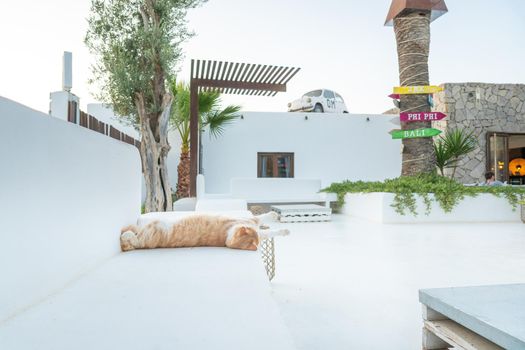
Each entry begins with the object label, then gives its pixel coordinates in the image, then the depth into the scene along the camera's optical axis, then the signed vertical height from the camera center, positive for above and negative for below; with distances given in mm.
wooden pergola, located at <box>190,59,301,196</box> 6441 +2125
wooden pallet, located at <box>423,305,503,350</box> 934 -445
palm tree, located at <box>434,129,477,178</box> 8637 +904
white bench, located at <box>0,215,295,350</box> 827 -380
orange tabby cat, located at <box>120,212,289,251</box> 1974 -294
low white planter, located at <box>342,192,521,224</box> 6031 -499
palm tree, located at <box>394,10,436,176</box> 6207 +2079
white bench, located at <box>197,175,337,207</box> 7578 -170
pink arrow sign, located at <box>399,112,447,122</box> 6102 +1226
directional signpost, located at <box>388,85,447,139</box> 6070 +1237
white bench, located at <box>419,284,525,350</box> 832 -358
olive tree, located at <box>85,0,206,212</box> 5070 +1906
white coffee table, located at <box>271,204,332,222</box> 6344 -563
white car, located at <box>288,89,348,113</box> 11672 +2838
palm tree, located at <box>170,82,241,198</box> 8586 +1788
